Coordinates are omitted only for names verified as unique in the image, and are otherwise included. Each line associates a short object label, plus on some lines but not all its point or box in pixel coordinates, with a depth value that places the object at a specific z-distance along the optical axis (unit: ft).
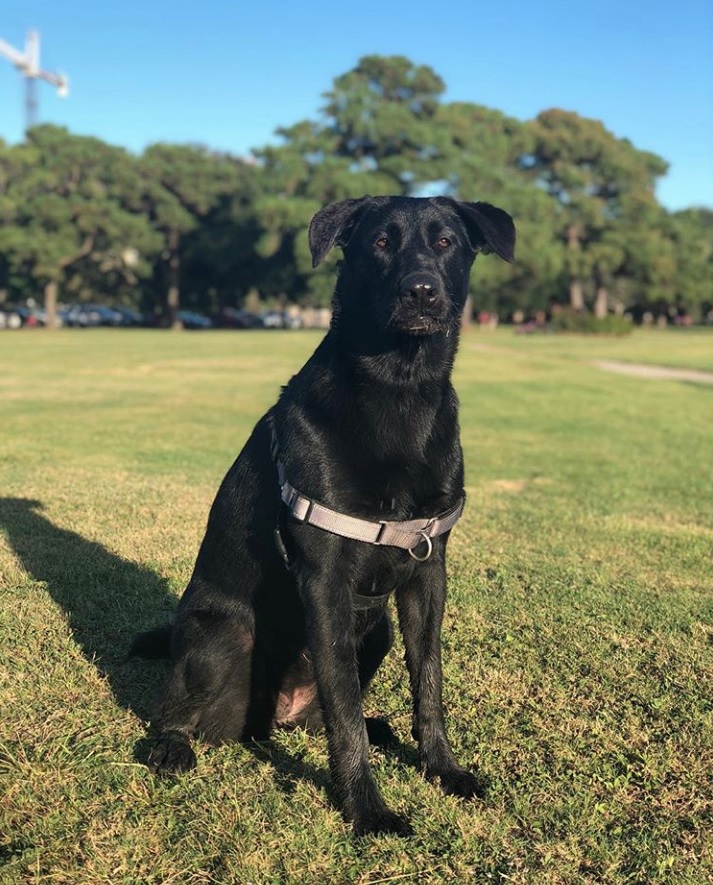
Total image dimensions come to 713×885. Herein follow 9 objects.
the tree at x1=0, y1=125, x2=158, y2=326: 162.07
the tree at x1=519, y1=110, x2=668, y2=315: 183.52
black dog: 8.33
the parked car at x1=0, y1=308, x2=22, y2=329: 188.85
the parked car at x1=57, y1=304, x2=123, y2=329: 206.41
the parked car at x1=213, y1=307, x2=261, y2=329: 218.38
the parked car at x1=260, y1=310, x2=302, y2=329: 232.12
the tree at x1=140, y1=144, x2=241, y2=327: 178.40
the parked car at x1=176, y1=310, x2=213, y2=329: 210.79
